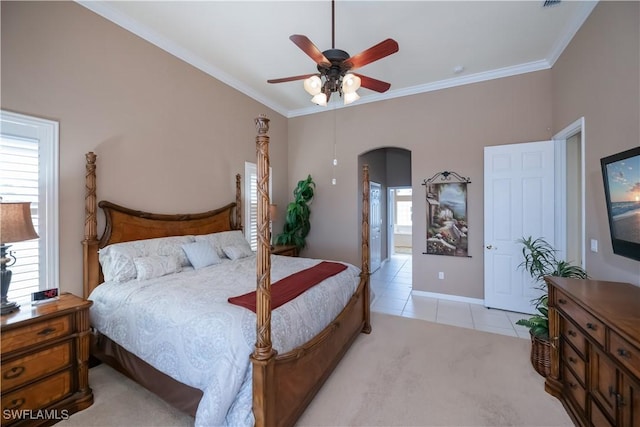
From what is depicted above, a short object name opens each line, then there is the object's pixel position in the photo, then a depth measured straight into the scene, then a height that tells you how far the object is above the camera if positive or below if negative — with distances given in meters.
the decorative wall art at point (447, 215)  4.30 -0.01
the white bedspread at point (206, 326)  1.56 -0.79
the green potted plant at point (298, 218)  5.17 -0.06
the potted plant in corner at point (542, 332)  2.40 -1.10
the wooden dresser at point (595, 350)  1.32 -0.83
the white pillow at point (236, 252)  3.55 -0.50
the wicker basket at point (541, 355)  2.38 -1.30
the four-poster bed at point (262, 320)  1.52 -0.83
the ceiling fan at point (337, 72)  2.24 +1.37
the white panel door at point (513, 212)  3.67 +0.03
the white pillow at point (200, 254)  3.08 -0.46
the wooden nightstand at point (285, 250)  4.51 -0.62
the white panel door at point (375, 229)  6.34 -0.36
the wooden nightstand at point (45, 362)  1.69 -1.01
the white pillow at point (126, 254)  2.53 -0.40
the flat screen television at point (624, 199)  1.78 +0.11
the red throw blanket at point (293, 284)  1.96 -0.63
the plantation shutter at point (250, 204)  4.60 +0.19
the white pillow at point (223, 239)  3.54 -0.34
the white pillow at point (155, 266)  2.58 -0.51
